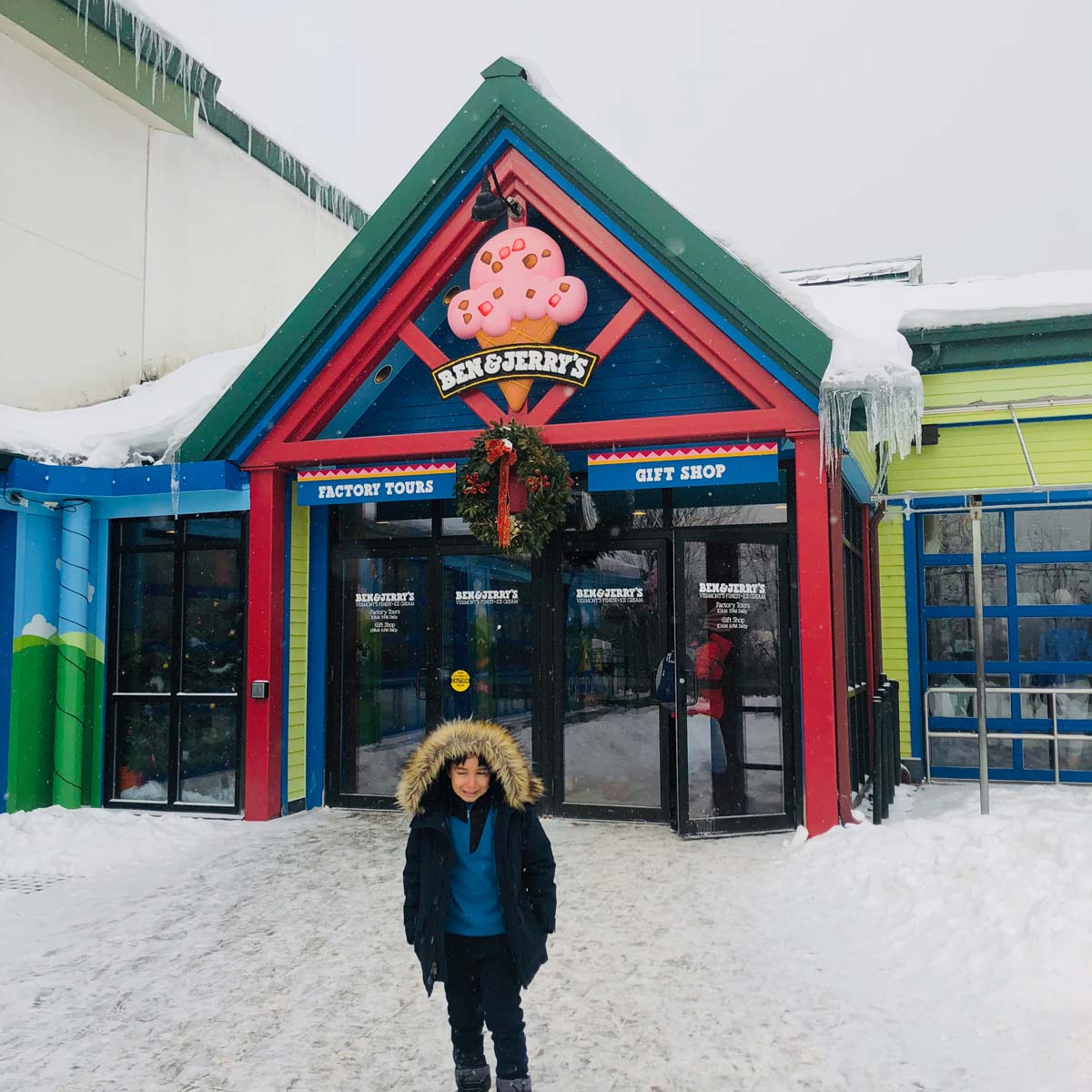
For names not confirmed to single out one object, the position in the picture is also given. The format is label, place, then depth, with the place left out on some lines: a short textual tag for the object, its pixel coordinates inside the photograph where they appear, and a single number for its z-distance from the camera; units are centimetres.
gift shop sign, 741
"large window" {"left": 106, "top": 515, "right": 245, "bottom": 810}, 877
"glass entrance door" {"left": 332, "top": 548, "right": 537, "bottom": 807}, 859
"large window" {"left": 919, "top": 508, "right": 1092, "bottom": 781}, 1010
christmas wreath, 758
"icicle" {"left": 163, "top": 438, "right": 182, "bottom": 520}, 847
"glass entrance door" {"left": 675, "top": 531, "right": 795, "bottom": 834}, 764
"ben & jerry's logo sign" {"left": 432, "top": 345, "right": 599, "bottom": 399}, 768
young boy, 337
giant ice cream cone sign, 773
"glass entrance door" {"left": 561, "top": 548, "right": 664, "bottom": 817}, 815
